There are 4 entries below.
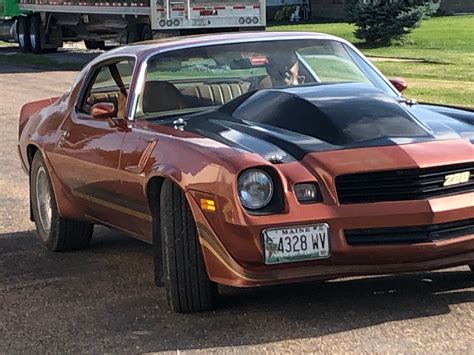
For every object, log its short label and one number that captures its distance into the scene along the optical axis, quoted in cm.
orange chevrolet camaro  510
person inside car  672
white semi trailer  2580
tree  3312
